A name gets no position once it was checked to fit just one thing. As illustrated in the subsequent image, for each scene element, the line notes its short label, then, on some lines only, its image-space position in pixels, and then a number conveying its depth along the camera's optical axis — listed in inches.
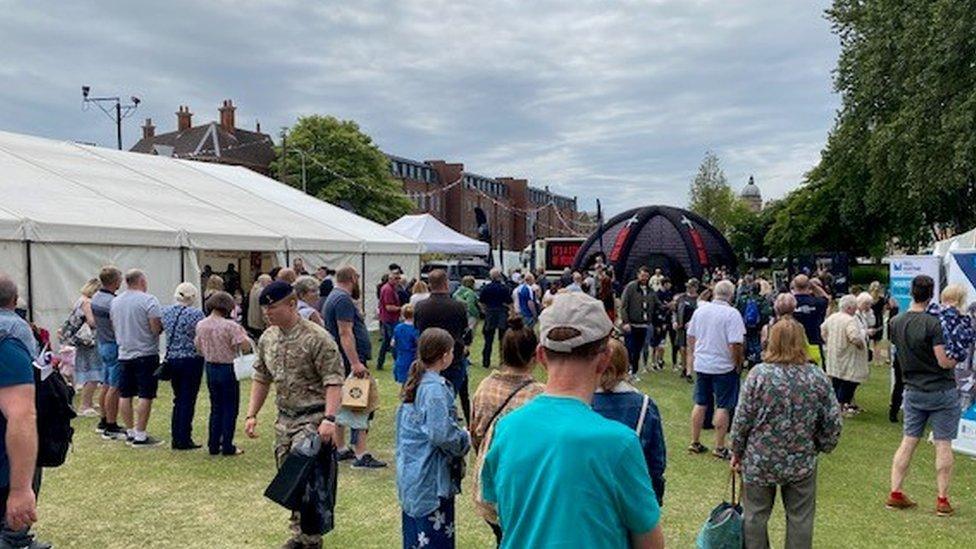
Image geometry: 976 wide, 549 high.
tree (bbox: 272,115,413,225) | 2076.8
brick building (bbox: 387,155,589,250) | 2851.9
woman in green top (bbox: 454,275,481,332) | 526.3
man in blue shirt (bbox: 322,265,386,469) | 271.4
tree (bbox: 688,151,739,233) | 2625.5
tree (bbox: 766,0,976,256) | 876.6
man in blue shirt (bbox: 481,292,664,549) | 71.1
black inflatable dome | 924.0
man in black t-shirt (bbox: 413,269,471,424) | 293.7
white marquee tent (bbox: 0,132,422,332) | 444.5
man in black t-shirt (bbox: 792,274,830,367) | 417.4
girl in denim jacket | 159.2
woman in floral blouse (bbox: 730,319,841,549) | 170.4
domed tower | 5059.1
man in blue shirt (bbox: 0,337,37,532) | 116.7
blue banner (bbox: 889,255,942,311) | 425.4
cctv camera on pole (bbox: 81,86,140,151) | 1275.8
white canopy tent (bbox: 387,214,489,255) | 871.7
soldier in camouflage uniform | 185.2
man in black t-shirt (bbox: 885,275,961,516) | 229.6
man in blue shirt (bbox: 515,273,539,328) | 570.3
